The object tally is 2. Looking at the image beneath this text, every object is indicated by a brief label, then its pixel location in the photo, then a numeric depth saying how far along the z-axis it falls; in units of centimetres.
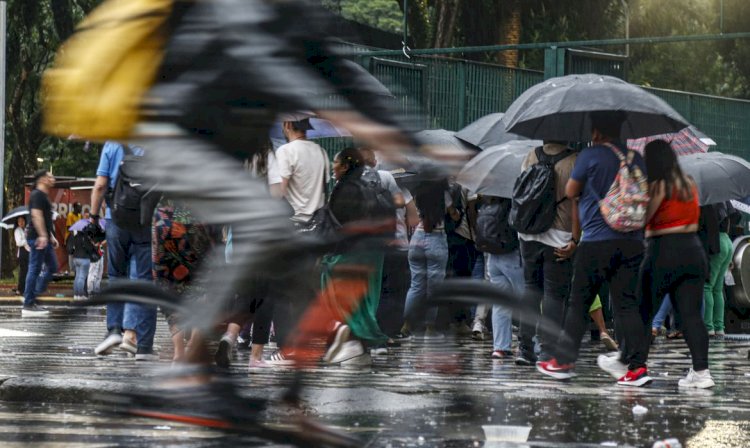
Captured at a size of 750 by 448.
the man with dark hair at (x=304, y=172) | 852
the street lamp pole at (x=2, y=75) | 2379
